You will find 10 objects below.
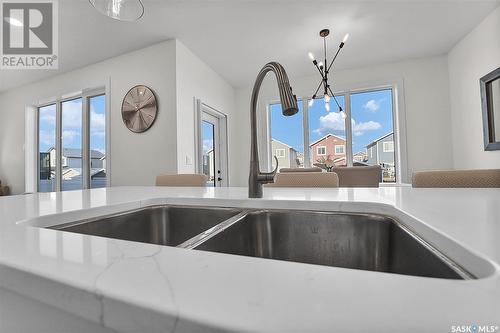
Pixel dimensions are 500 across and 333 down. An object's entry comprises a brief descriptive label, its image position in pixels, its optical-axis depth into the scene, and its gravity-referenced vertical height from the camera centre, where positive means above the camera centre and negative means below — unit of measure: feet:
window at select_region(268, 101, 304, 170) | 13.82 +2.23
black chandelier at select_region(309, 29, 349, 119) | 8.84 +5.34
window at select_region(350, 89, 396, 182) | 12.15 +2.25
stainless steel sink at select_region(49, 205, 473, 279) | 1.57 -0.53
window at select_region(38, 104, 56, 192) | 13.15 +1.74
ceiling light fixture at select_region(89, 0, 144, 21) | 4.20 +3.17
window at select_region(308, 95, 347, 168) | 12.92 +2.20
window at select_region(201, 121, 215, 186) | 12.12 +1.20
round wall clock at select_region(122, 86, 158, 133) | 9.37 +2.75
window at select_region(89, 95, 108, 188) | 11.13 +1.68
